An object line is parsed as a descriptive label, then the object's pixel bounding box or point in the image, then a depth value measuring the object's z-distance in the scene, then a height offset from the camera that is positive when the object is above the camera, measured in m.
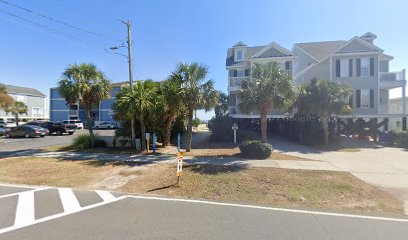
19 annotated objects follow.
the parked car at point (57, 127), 30.50 -1.02
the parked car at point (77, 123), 44.24 -0.77
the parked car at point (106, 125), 47.84 -1.22
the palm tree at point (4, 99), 29.59 +2.44
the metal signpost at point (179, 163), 7.88 -1.41
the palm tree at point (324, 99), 17.97 +1.38
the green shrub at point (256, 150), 12.65 -1.62
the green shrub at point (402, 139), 18.48 -1.62
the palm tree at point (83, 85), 15.40 +2.11
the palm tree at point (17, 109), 40.49 +1.77
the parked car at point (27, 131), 26.73 -1.33
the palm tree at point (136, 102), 13.96 +0.94
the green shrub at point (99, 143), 17.05 -1.68
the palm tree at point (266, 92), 13.27 +1.45
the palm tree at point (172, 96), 13.69 +1.29
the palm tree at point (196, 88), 13.71 +1.69
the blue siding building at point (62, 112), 59.44 +1.65
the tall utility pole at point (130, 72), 15.78 +3.05
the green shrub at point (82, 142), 16.14 -1.55
